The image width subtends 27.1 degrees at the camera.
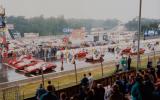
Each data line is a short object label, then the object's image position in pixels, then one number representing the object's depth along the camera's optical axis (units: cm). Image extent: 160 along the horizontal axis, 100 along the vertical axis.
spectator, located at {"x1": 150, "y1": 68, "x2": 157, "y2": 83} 774
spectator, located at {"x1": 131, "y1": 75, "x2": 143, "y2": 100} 506
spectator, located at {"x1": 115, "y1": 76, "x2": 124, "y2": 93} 665
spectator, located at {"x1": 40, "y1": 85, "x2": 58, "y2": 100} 457
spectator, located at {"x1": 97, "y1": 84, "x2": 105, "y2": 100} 522
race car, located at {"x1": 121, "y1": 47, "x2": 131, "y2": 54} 2167
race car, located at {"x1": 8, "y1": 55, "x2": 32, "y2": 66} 1640
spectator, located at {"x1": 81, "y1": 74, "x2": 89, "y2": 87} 821
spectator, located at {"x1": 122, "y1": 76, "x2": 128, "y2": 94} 713
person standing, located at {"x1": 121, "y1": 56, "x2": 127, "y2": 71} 1238
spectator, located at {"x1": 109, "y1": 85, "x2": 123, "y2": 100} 391
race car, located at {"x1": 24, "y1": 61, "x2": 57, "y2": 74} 1527
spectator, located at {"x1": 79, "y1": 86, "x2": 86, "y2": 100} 554
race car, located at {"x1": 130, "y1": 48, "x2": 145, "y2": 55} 2070
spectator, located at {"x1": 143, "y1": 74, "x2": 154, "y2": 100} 504
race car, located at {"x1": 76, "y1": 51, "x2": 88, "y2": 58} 2016
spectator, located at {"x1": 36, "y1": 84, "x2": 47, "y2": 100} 586
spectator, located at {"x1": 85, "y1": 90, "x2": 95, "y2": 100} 494
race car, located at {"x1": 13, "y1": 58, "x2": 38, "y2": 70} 1610
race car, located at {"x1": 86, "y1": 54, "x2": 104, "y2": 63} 1930
